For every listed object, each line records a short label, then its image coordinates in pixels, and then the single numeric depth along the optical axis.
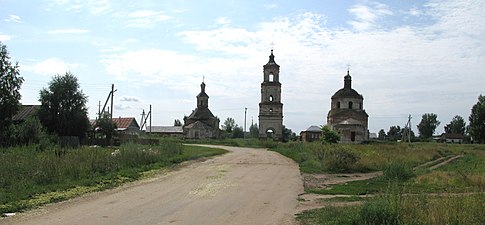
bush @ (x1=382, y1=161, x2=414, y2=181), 21.11
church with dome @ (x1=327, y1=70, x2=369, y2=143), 75.44
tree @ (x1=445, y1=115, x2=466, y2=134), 149.62
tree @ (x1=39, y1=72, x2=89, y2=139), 51.62
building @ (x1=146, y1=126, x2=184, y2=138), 114.62
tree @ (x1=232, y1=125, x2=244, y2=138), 130.66
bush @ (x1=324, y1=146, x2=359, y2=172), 26.73
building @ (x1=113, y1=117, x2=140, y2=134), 95.68
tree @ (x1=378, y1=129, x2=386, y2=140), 159.62
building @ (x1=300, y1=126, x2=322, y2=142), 109.30
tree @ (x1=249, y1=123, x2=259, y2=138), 132.25
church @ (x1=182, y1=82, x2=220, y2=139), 93.38
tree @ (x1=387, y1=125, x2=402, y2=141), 159.79
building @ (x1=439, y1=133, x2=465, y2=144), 131.80
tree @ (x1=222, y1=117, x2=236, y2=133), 141.50
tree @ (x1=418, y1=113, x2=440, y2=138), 145.12
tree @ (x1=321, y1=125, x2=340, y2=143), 52.28
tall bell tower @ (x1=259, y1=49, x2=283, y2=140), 80.38
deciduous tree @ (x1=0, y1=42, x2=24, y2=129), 48.78
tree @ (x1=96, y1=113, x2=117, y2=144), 53.84
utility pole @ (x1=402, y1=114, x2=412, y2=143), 99.35
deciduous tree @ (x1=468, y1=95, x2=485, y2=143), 92.62
